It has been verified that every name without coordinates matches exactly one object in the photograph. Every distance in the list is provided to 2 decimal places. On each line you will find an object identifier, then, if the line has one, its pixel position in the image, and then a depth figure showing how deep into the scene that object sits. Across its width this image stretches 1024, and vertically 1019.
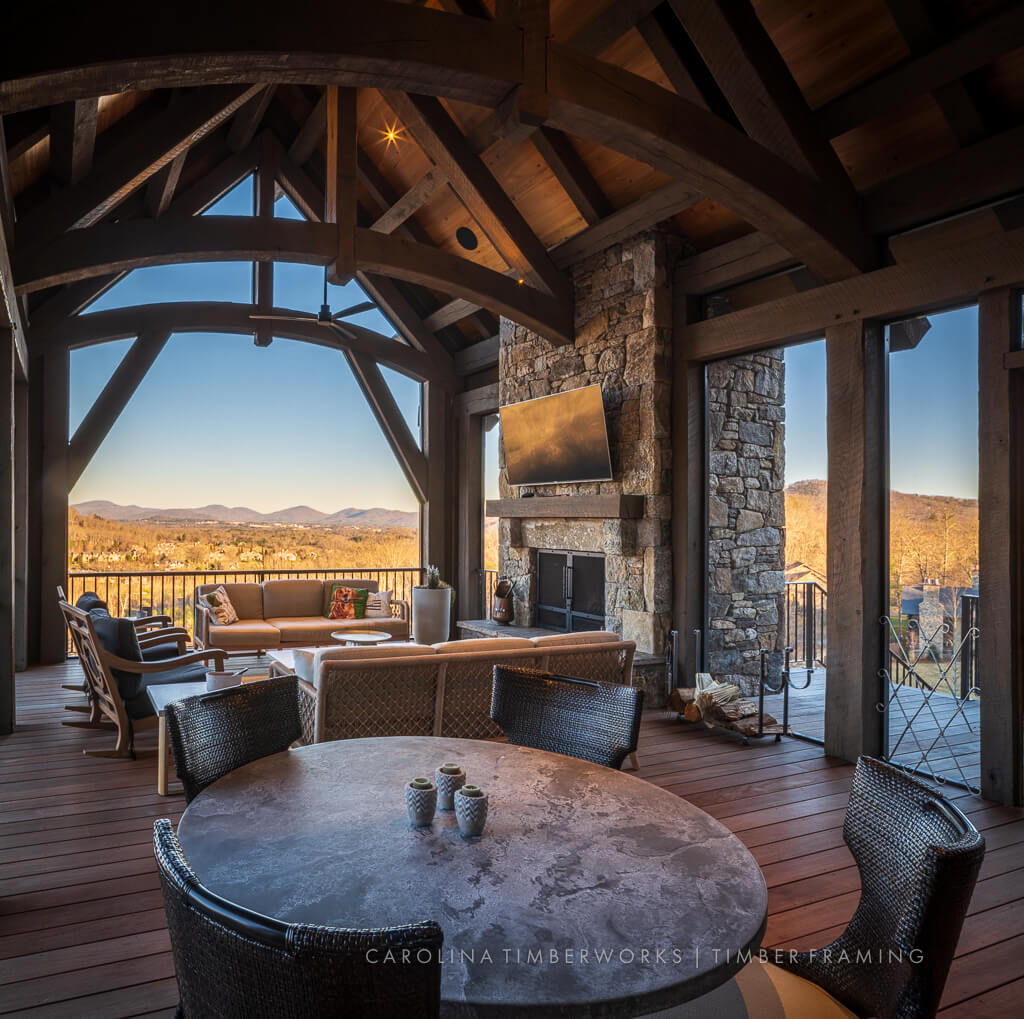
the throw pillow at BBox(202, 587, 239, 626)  7.14
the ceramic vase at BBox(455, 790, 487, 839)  1.62
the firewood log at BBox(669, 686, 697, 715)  5.34
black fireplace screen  6.56
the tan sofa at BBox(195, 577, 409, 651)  7.00
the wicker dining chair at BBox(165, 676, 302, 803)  2.02
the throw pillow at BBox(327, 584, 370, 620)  7.80
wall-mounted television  6.18
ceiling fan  6.44
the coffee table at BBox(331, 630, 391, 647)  6.56
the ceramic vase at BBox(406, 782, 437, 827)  1.68
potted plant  7.87
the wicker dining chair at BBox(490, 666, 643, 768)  2.36
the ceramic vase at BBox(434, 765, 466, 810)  1.79
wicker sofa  3.62
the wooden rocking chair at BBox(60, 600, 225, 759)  4.28
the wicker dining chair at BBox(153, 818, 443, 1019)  0.92
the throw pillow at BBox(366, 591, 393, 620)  7.94
